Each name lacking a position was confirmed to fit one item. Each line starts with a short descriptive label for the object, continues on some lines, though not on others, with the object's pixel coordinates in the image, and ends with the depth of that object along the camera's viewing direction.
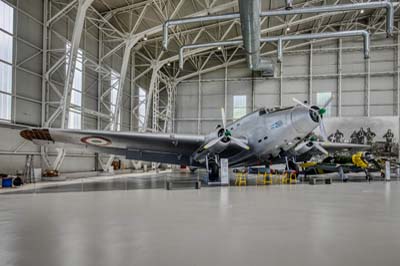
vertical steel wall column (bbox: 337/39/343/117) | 36.60
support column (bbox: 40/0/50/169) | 19.66
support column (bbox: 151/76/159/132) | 36.02
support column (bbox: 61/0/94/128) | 18.47
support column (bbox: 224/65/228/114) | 39.94
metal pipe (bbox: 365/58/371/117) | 35.78
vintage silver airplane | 13.45
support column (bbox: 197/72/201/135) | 40.28
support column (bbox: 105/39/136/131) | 24.80
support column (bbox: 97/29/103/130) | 26.35
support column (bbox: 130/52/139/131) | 33.08
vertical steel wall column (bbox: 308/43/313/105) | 37.28
